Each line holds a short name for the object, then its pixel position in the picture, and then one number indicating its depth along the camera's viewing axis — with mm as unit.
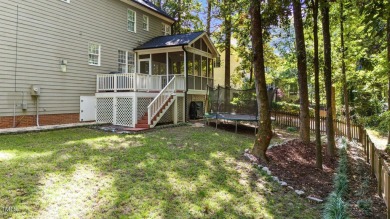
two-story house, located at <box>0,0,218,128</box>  10266
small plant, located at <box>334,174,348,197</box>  5380
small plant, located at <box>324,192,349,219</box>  3838
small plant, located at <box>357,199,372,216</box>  4539
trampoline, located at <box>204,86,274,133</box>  12352
